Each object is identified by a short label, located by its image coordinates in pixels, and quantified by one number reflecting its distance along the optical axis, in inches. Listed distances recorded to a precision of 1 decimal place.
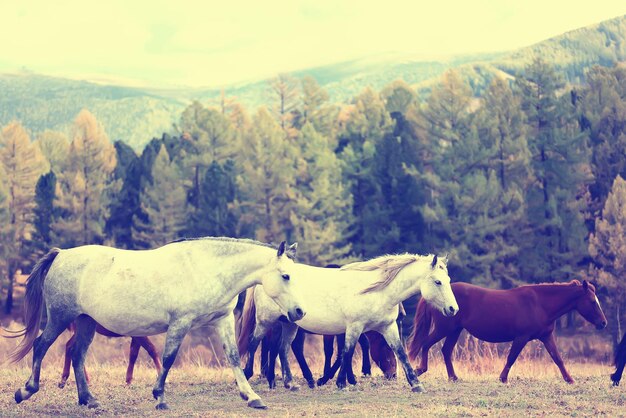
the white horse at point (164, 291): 463.5
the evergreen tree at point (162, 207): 2144.4
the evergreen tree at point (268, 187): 2097.7
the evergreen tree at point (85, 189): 2235.5
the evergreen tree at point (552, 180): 1806.1
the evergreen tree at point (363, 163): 1978.3
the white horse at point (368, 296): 536.1
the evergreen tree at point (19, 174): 2341.3
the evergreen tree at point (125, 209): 2327.8
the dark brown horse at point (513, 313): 594.2
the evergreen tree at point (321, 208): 1974.7
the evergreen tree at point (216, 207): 2069.5
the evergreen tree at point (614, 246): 1663.4
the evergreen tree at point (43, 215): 2228.1
